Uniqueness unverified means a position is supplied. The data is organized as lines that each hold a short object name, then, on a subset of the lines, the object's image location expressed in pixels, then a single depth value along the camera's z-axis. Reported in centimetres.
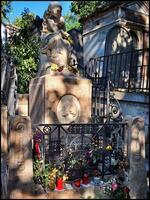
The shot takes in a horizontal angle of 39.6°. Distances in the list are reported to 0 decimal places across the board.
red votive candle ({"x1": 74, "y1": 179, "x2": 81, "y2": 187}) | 350
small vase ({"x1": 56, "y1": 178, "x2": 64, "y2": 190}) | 340
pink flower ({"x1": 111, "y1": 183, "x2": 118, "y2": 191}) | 339
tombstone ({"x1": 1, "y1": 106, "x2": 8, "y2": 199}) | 330
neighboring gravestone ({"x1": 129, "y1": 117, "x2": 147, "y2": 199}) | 354
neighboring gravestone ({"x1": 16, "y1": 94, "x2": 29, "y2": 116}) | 546
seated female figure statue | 521
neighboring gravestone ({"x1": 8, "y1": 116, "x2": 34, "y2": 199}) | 314
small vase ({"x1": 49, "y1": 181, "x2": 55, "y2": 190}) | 338
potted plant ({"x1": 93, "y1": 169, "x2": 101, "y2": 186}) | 363
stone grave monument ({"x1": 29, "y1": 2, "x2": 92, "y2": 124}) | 484
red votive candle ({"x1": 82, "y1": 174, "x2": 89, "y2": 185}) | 358
